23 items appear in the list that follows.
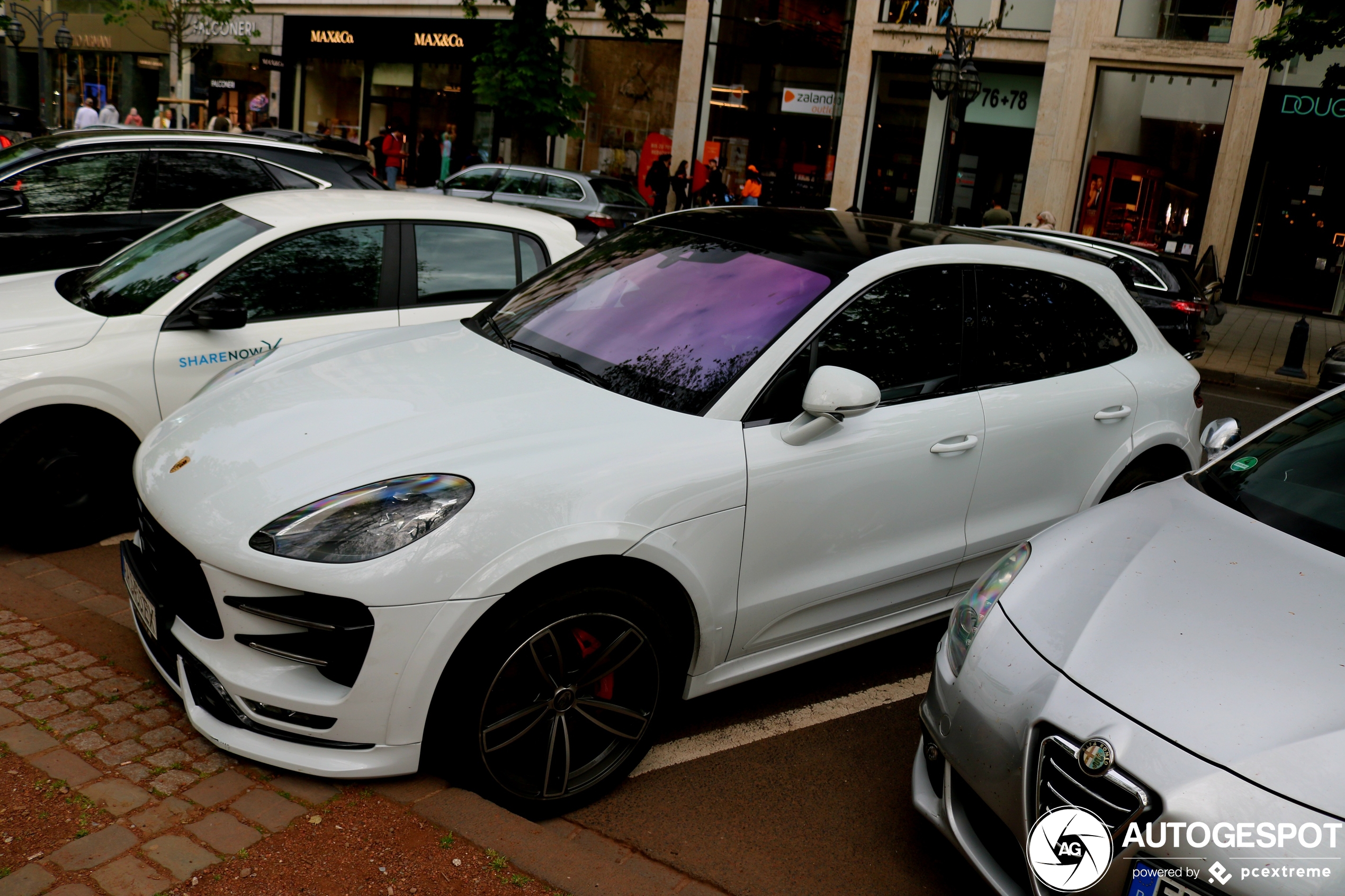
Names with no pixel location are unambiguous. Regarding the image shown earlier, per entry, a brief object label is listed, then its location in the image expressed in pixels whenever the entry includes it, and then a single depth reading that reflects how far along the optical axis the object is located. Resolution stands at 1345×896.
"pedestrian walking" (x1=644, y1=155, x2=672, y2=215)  25.41
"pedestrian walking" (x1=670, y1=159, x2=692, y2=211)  26.00
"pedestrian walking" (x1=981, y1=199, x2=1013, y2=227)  16.91
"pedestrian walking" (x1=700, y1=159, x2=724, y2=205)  24.56
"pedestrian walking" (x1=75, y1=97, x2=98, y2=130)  24.08
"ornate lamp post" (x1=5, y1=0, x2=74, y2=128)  32.47
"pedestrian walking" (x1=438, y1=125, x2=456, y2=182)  28.48
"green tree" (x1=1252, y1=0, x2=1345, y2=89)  14.01
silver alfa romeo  2.23
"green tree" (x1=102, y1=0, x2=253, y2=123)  30.05
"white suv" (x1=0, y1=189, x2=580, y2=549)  4.68
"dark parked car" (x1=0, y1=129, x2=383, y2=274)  7.38
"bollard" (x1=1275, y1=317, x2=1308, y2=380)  13.98
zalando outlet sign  25.88
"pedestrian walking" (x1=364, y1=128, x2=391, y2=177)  25.55
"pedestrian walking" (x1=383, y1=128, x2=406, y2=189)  24.69
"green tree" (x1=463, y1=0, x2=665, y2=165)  18.56
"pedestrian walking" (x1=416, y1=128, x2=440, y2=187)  26.14
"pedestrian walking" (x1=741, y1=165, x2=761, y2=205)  23.91
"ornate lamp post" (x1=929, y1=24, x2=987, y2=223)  17.22
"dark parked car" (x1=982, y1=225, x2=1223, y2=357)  11.87
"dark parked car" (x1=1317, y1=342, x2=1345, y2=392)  10.57
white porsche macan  2.88
